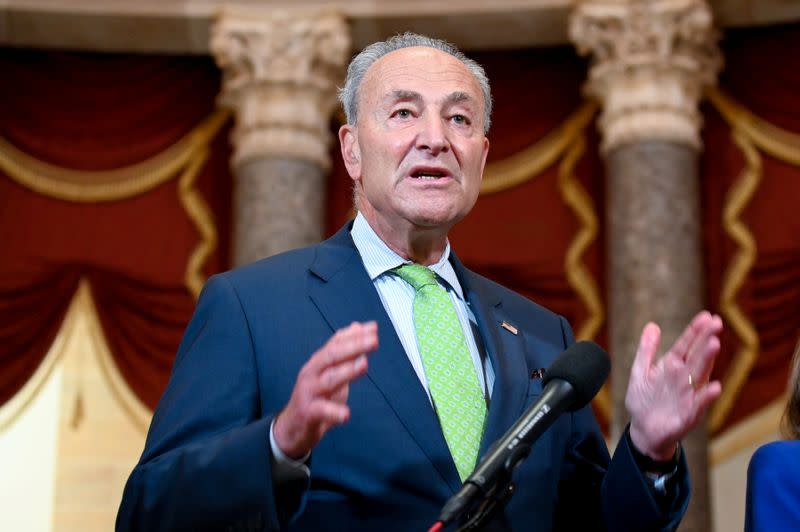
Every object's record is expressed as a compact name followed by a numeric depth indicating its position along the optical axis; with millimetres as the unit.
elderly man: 3887
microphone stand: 3547
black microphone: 3509
